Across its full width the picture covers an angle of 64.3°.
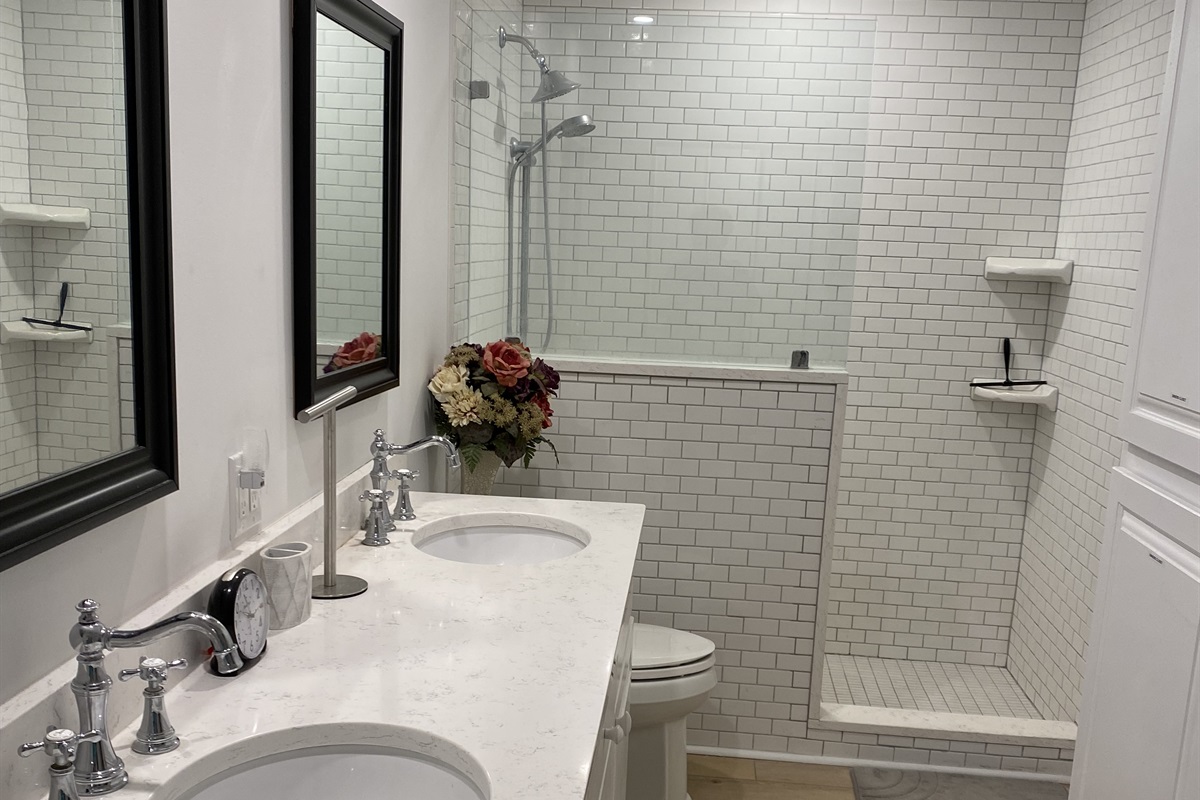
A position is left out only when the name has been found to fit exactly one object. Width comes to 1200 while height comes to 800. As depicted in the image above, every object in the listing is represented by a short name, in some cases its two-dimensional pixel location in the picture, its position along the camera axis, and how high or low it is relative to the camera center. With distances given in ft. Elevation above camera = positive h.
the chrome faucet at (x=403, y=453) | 6.56 -1.45
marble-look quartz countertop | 3.81 -1.99
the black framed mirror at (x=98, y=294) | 3.31 -0.24
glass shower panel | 9.51 +0.77
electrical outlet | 5.02 -1.44
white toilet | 8.32 -3.87
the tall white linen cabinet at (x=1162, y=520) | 6.06 -1.61
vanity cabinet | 4.91 -2.78
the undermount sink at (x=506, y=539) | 7.11 -2.15
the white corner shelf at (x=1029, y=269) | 11.16 +0.08
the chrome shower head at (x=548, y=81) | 9.56 +1.70
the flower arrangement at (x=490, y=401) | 8.37 -1.33
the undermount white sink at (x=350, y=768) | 3.84 -2.15
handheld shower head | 9.66 +1.18
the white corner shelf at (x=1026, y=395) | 11.37 -1.43
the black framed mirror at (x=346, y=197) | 5.66 +0.29
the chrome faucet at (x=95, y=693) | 3.35 -1.62
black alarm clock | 4.43 -1.73
